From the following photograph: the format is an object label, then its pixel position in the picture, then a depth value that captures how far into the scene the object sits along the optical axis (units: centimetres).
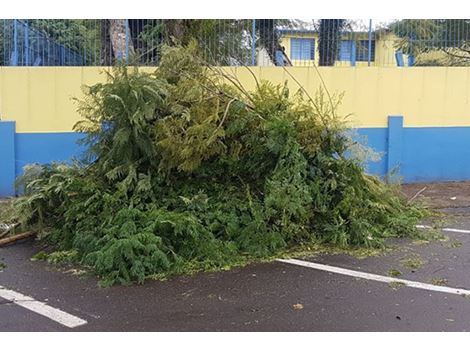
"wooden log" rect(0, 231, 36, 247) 686
